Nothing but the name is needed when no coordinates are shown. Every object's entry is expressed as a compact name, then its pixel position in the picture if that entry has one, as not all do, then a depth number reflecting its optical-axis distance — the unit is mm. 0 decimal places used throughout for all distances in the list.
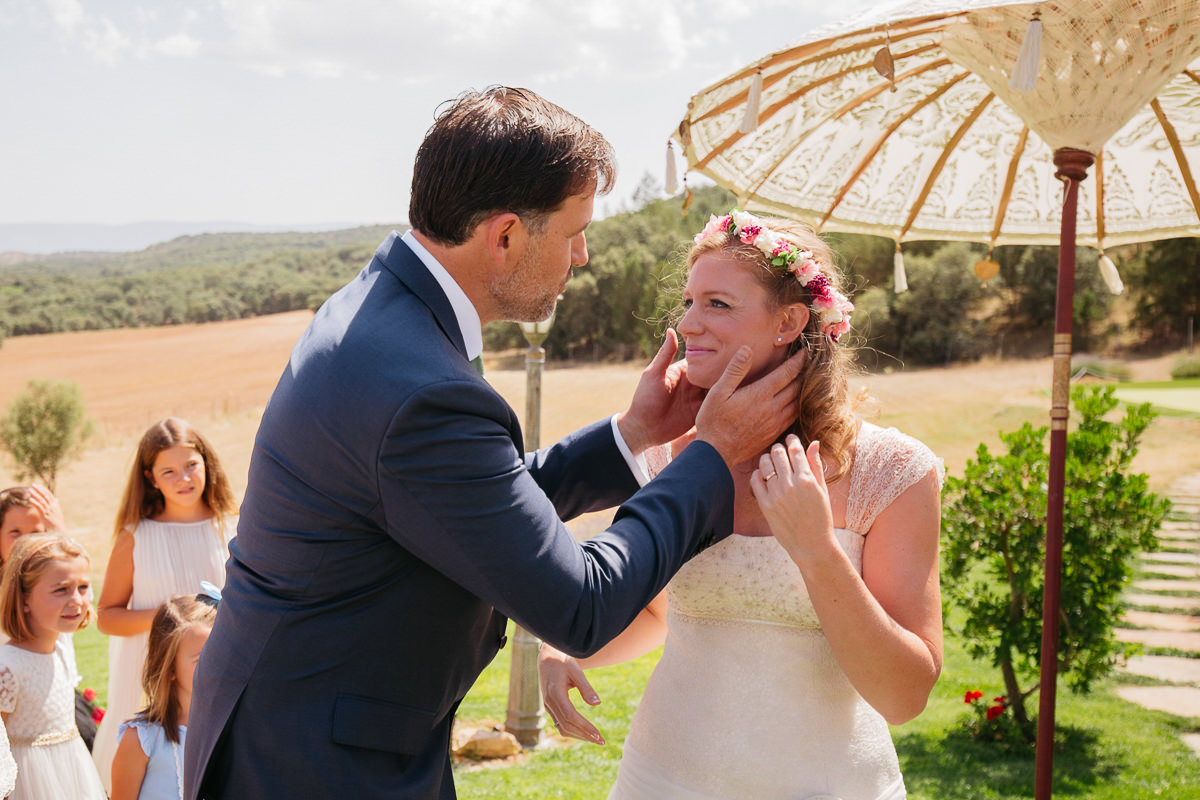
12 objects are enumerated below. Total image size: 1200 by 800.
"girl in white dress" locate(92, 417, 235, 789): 4715
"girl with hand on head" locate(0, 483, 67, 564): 4691
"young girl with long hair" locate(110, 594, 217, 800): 3350
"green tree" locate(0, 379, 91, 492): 27125
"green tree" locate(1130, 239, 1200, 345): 37000
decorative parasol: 3242
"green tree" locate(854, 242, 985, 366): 41094
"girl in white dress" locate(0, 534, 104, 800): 3866
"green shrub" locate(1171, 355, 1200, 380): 30422
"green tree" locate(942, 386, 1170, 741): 6113
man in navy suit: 1697
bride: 2312
